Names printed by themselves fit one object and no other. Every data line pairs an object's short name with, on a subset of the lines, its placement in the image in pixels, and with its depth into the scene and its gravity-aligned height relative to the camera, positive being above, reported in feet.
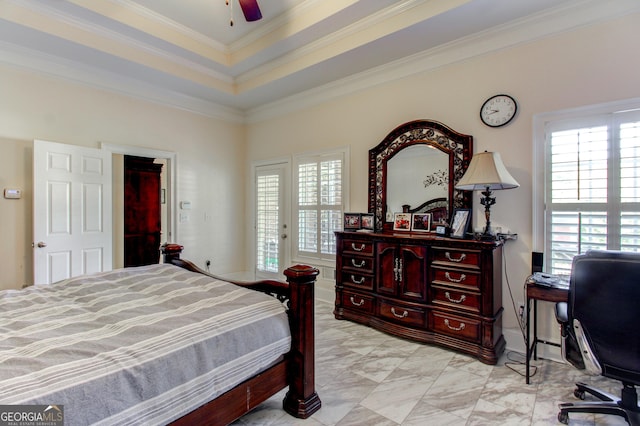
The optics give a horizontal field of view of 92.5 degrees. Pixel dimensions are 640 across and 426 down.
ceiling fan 7.57 +5.11
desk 6.88 -1.92
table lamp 8.36 +0.90
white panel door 10.77 -0.03
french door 16.08 -0.51
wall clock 9.35 +3.14
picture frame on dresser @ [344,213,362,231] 12.15 -0.42
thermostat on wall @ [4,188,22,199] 10.58 +0.59
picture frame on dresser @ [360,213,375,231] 11.93 -0.40
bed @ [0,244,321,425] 3.58 -1.91
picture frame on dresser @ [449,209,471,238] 9.43 -0.37
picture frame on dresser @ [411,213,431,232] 10.70 -0.40
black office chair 5.11 -1.95
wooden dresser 8.55 -2.44
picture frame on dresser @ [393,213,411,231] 11.14 -0.41
